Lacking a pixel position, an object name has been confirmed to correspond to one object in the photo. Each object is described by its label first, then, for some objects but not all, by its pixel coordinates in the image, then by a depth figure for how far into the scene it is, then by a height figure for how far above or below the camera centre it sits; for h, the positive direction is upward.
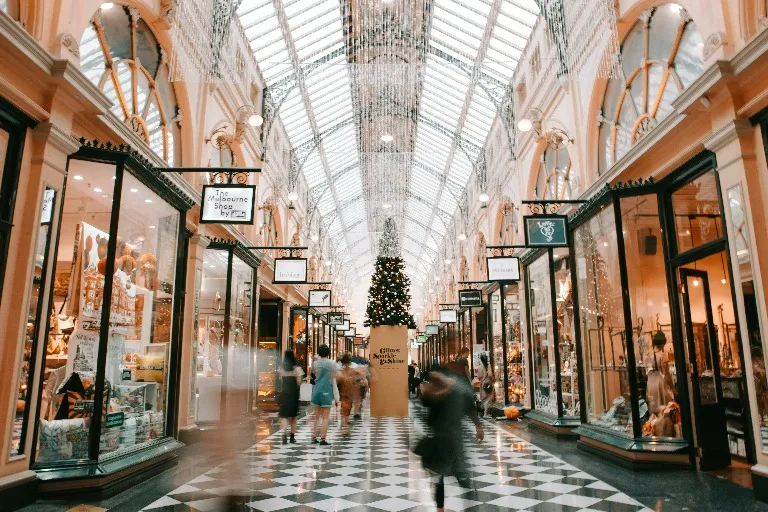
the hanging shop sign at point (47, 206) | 4.86 +1.40
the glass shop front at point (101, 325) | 5.16 +0.36
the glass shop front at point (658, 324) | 6.10 +0.43
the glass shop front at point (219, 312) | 9.58 +0.91
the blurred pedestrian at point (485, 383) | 12.72 -0.62
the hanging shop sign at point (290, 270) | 12.25 +2.03
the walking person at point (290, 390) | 8.34 -0.51
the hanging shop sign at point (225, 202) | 7.36 +2.15
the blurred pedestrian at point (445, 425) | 4.16 -0.53
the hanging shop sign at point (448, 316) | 20.67 +1.63
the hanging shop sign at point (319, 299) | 18.27 +2.03
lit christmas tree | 13.86 +1.68
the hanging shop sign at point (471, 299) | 15.34 +1.70
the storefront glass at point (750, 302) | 4.77 +0.49
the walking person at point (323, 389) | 8.55 -0.49
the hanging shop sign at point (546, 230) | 8.04 +1.91
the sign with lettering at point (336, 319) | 23.02 +1.72
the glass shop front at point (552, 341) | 9.19 +0.30
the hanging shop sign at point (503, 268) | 11.27 +1.89
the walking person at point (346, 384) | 10.35 -0.52
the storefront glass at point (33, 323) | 4.57 +0.32
